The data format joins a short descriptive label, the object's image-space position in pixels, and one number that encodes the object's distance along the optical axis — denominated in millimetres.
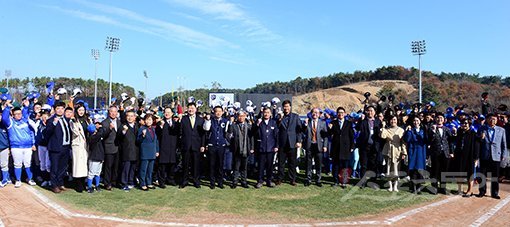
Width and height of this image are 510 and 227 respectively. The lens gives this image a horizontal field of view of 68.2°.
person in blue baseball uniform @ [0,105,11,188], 7906
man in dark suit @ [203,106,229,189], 8969
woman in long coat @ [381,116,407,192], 8758
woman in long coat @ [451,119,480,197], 8484
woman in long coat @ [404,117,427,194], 8680
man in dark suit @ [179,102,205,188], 8836
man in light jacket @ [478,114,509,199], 8269
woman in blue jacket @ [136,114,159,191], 8516
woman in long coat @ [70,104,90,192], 7957
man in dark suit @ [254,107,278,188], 9102
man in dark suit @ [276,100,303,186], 9250
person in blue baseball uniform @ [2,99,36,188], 7969
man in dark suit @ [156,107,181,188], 8852
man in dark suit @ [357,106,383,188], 9461
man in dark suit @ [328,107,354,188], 9180
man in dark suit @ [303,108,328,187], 9602
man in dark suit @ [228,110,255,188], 9188
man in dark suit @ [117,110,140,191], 8375
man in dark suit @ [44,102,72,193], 7812
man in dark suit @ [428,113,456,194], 8656
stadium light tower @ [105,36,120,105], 40656
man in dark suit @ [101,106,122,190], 8242
